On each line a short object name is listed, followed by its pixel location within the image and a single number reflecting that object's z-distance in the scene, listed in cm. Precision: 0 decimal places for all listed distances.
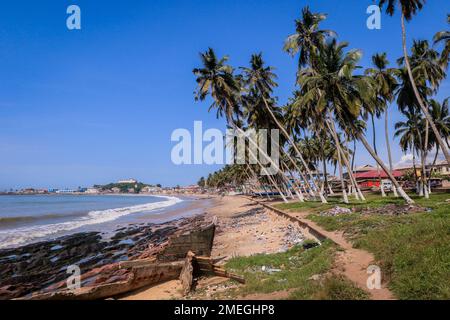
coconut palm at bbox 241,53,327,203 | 3056
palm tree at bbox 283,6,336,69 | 2653
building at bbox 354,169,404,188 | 4874
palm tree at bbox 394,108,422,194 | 3515
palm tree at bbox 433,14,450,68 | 2243
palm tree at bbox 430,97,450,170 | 3170
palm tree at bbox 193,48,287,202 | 2948
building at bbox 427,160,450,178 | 5238
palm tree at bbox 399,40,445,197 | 2653
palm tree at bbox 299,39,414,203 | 2036
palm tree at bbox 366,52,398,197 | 2766
